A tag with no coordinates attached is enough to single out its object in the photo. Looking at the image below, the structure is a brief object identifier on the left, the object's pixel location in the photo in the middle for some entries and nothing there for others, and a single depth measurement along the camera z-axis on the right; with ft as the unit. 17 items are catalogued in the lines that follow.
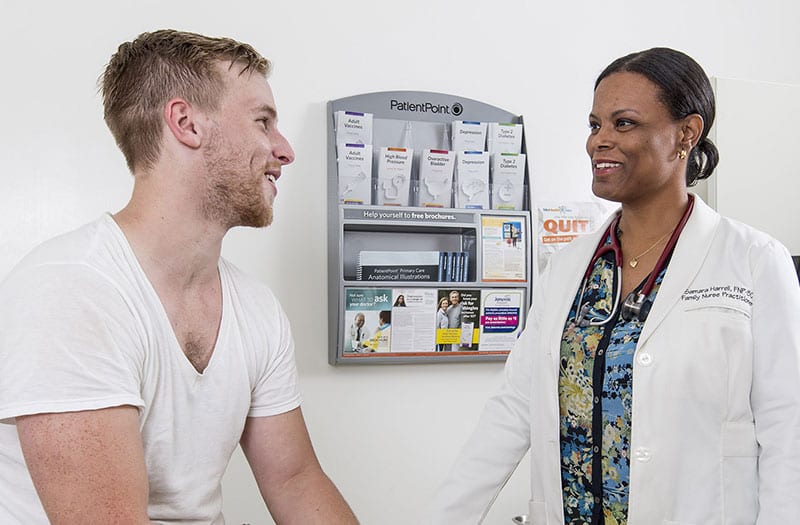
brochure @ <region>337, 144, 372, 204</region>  6.51
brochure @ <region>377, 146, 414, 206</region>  6.62
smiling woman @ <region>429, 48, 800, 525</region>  4.02
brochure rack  6.48
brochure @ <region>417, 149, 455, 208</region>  6.74
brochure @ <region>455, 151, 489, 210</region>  6.84
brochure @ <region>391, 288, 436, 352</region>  6.61
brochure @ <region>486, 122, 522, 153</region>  6.96
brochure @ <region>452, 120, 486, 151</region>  6.87
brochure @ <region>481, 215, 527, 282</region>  6.85
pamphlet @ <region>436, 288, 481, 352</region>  6.74
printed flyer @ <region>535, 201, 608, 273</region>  7.27
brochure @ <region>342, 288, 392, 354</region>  6.43
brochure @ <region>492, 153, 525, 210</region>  6.95
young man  3.31
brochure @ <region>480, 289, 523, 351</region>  6.88
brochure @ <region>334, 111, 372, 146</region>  6.50
